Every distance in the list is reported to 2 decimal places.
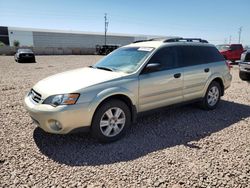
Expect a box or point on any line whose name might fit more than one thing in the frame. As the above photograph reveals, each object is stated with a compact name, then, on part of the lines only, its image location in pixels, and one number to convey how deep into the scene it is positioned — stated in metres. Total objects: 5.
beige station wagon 3.22
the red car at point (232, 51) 17.86
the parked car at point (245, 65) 8.62
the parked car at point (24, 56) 20.25
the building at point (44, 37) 61.00
